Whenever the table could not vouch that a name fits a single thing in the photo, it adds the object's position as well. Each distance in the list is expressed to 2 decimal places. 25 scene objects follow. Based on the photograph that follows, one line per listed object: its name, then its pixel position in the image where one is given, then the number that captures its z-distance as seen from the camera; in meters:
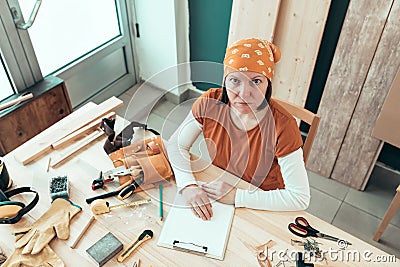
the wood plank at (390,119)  1.56
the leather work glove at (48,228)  0.98
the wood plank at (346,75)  1.54
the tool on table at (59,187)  1.12
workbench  0.97
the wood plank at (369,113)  1.53
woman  1.07
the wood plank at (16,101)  1.75
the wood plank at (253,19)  1.79
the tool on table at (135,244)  0.97
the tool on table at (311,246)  0.99
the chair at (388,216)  1.56
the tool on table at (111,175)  1.15
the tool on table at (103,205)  1.08
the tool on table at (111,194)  1.11
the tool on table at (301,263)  0.96
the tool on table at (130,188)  1.11
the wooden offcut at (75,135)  1.28
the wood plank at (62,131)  1.23
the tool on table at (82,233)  1.00
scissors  1.02
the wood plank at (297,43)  1.69
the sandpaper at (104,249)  0.96
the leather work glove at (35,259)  0.95
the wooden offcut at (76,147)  1.23
